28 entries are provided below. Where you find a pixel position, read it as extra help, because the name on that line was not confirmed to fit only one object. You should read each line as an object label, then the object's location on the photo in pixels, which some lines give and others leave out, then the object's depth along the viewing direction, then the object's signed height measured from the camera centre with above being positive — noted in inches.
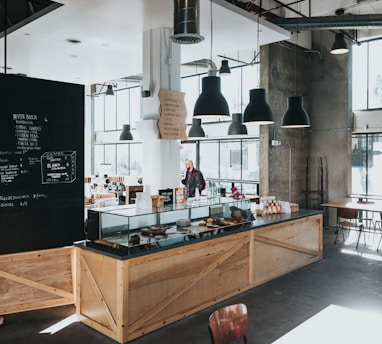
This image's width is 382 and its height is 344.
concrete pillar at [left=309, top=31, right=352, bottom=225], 402.9 +40.7
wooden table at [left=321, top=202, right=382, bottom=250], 307.7 -42.1
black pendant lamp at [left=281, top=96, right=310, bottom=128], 250.1 +27.4
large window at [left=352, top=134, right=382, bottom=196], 392.5 -7.4
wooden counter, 146.6 -53.8
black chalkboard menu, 159.5 -3.2
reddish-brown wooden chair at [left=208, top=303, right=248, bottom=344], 91.1 -41.1
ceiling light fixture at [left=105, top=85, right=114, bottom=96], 450.4 +75.4
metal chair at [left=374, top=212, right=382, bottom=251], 377.9 -69.3
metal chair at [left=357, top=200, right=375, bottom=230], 383.4 -67.3
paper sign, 233.1 +25.8
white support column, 235.8 +36.6
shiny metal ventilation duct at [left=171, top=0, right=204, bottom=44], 155.4 +54.7
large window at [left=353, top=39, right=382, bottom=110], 390.3 +84.6
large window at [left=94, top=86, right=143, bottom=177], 637.3 +48.5
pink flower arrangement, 277.7 -27.2
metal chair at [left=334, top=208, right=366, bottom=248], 312.3 -47.2
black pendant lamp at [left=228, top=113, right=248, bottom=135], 382.9 +30.0
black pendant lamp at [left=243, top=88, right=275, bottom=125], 217.8 +26.7
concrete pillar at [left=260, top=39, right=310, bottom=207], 382.9 +28.7
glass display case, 152.6 -30.1
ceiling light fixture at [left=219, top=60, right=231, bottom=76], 364.1 +82.3
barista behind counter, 313.3 -19.2
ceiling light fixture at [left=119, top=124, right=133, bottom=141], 503.5 +29.4
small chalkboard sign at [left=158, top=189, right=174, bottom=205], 196.2 -19.8
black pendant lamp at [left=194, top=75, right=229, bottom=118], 195.8 +28.2
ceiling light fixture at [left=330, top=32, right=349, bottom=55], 307.0 +89.5
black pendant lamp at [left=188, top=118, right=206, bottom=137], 405.4 +28.2
